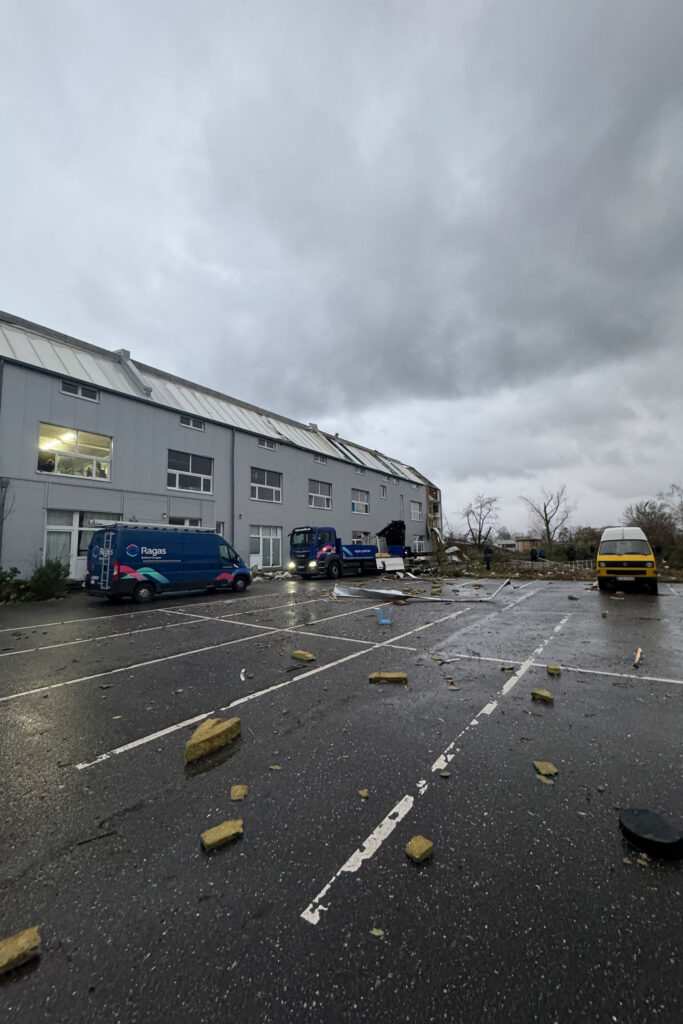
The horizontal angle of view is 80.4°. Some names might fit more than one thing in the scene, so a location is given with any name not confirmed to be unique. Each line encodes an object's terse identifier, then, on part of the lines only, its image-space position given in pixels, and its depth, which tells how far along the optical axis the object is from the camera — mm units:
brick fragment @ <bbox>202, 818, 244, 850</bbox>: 2439
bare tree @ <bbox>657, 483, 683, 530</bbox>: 42588
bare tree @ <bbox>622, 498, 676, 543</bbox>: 35900
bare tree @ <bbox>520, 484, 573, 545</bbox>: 54128
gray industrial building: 15805
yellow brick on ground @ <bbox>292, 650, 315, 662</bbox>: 6309
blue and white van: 12703
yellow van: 13633
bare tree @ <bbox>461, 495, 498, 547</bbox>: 41125
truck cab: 21719
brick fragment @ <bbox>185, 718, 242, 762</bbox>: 3494
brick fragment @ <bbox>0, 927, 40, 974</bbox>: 1729
